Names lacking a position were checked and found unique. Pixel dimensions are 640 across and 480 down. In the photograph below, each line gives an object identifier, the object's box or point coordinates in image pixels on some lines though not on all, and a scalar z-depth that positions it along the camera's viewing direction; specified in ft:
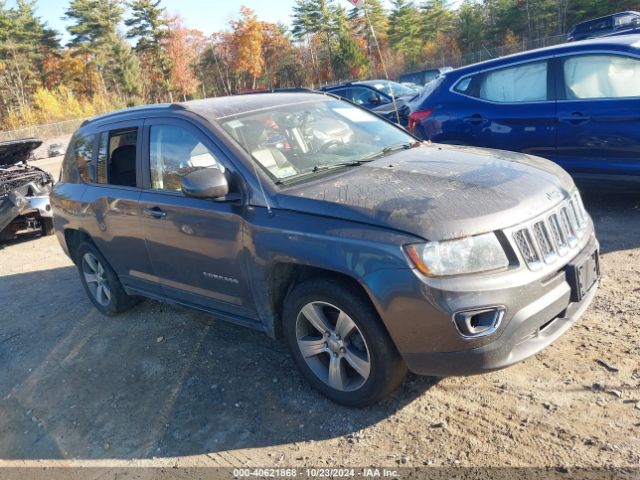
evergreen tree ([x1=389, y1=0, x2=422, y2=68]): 211.82
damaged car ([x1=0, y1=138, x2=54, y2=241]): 29.37
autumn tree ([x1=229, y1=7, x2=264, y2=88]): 238.89
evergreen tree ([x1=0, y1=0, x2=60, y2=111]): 177.47
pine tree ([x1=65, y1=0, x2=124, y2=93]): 198.08
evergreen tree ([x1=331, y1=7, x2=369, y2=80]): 211.61
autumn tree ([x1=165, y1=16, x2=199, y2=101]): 226.99
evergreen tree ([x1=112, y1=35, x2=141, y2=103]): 201.16
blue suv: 17.58
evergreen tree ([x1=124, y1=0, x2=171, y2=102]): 219.20
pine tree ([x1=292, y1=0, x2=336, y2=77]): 229.86
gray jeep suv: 8.50
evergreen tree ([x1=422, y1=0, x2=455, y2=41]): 205.16
